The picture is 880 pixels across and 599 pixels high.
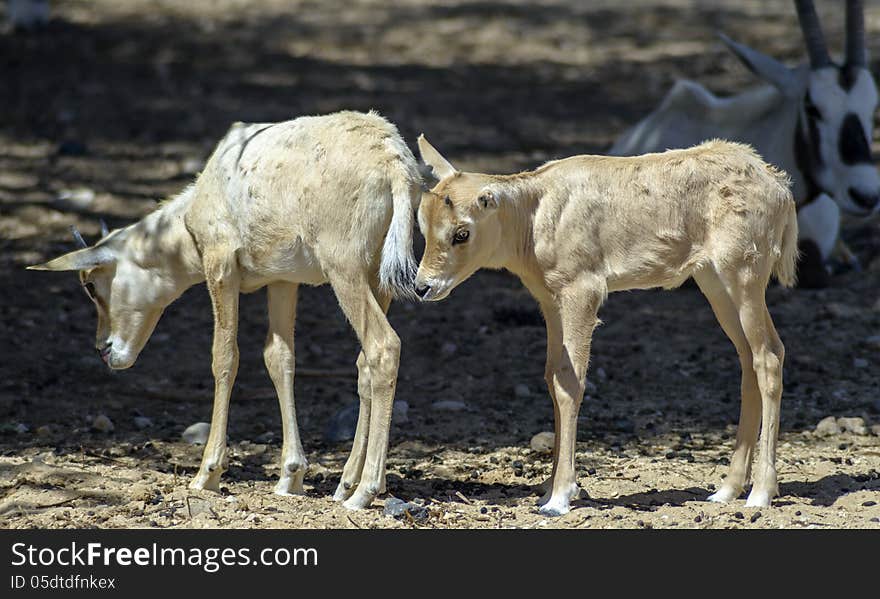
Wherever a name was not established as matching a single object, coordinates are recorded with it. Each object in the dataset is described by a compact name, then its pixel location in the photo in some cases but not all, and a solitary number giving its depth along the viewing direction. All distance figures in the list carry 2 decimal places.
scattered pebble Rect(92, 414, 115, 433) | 17.23
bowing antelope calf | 13.60
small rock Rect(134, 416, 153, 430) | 17.56
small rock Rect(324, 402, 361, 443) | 17.14
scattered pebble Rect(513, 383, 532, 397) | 18.80
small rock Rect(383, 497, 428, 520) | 13.12
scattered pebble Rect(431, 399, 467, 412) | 18.28
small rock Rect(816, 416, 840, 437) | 16.84
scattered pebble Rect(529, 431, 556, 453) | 16.36
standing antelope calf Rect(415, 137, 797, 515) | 13.34
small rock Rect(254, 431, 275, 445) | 17.09
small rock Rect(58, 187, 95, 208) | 25.59
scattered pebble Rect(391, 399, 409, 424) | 17.83
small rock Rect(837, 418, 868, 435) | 16.81
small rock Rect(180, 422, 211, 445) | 16.94
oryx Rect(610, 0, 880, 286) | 22.86
